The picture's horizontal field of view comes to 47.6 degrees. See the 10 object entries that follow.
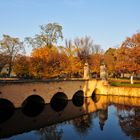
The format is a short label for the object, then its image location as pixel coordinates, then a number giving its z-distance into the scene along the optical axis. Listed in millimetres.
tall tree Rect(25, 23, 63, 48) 30475
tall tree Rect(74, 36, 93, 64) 35921
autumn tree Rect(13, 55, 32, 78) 27337
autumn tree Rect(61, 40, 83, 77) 31034
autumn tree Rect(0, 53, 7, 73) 29229
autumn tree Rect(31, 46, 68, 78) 27072
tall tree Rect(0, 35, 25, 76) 30213
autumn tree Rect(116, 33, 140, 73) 27229
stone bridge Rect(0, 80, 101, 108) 18641
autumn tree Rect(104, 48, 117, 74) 39447
